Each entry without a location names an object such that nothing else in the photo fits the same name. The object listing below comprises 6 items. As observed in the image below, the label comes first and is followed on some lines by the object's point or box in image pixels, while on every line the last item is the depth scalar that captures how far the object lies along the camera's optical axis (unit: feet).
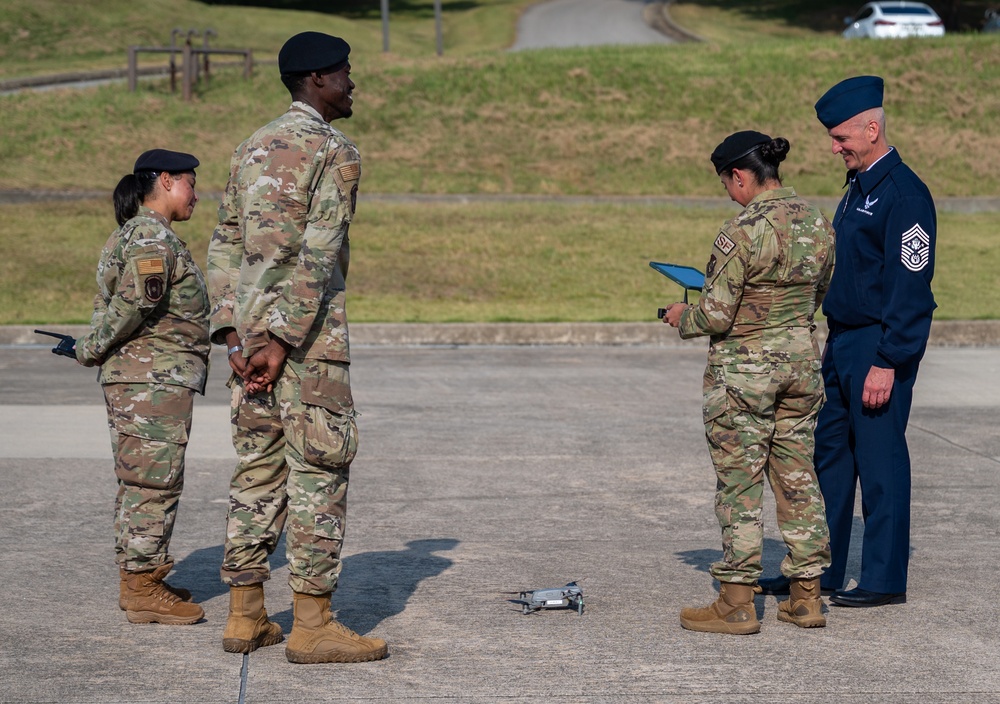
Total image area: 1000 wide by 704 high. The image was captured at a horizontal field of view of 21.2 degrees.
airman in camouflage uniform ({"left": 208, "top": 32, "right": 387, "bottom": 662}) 29.17
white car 246.68
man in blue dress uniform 34.31
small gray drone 33.94
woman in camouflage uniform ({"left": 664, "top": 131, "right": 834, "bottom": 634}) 32.35
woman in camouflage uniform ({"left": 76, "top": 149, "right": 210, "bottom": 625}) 33.59
